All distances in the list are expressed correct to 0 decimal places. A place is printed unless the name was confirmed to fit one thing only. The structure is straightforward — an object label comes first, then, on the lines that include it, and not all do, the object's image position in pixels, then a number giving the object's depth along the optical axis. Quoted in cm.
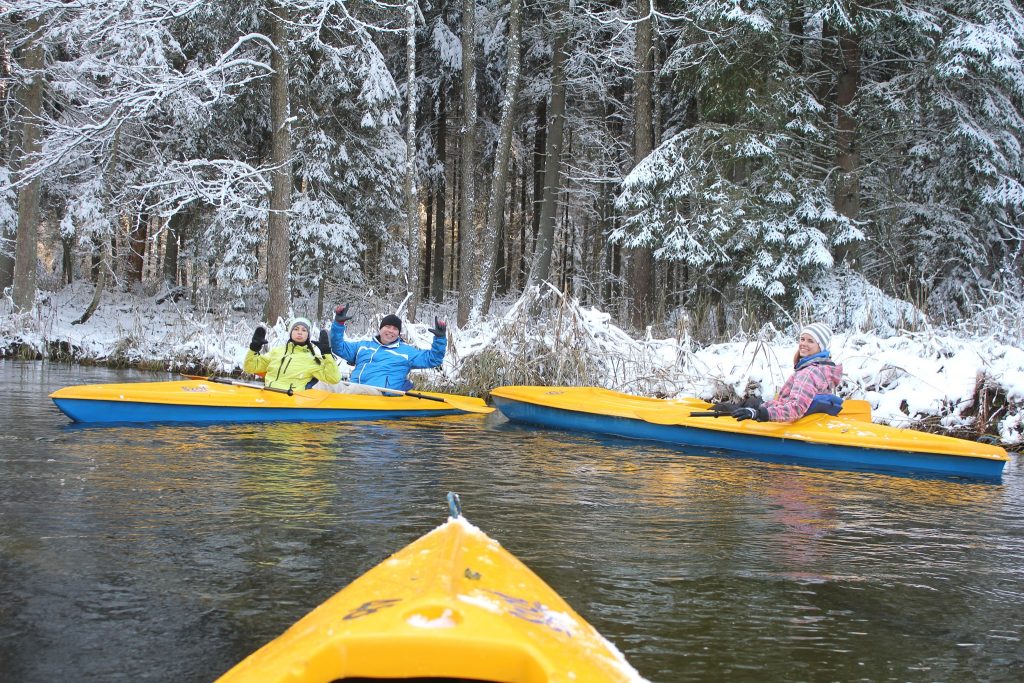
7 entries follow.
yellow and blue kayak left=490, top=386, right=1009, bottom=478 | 664
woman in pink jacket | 723
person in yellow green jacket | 915
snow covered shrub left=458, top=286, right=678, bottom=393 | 1031
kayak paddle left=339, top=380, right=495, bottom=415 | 923
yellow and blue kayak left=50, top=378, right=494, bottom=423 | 773
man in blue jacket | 974
